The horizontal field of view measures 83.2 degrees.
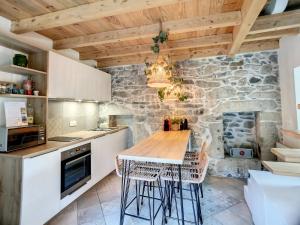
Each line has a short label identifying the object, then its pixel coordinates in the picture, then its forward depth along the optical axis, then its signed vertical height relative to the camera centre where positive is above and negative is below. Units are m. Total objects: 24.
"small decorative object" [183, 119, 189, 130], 3.62 -0.18
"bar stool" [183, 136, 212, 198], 2.22 -0.60
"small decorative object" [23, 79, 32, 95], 2.20 +0.43
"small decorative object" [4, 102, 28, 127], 2.04 +0.07
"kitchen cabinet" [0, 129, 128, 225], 1.70 -0.76
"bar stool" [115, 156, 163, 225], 1.86 -0.64
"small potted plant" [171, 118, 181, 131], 3.56 -0.15
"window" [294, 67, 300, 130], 2.60 +0.43
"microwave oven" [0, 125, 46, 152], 1.83 -0.21
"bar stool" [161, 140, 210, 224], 1.82 -0.66
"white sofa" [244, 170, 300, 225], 1.63 -0.85
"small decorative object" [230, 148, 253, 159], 3.64 -0.81
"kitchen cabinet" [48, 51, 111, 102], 2.49 +0.68
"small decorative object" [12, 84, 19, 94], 2.03 +0.35
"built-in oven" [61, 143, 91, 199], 2.23 -0.72
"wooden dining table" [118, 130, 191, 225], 1.64 -0.38
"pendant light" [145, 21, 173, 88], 2.09 +0.60
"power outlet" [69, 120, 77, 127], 3.28 -0.09
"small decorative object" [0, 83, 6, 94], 1.95 +0.36
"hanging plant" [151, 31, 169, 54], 2.08 +0.97
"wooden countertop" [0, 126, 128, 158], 1.75 -0.35
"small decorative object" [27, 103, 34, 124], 2.32 +0.08
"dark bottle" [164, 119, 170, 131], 3.60 -0.17
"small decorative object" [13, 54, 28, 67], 2.09 +0.74
